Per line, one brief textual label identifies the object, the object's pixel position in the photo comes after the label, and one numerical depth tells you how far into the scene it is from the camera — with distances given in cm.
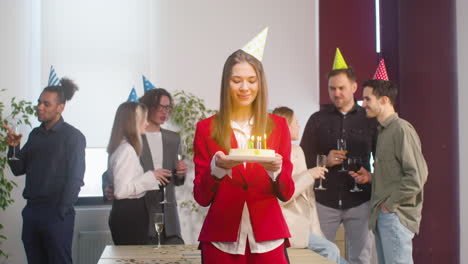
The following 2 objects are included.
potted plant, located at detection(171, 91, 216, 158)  536
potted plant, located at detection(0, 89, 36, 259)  485
